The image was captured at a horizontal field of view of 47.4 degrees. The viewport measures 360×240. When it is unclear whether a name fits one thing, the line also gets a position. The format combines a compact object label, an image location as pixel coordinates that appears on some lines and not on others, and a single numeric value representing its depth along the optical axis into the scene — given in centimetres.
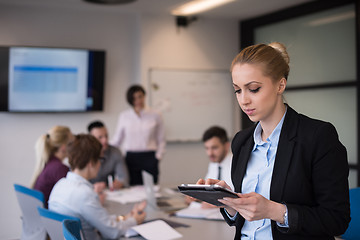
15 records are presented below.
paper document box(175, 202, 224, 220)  273
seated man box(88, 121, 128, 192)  423
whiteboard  591
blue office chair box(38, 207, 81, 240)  206
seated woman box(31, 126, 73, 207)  316
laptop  312
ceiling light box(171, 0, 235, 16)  535
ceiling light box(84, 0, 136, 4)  486
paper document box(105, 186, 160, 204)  341
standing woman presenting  508
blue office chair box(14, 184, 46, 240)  281
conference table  236
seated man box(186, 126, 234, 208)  356
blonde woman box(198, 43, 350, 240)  129
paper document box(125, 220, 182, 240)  231
